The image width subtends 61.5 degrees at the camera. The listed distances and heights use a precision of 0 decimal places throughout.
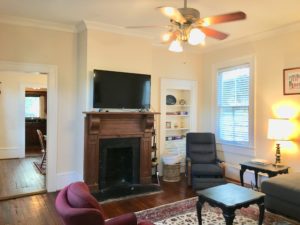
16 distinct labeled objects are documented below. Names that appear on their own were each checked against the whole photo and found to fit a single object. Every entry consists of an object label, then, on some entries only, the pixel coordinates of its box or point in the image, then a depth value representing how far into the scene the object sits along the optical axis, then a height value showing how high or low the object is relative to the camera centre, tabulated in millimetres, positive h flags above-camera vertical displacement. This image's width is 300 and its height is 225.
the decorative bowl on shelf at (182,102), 5746 +310
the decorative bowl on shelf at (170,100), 5527 +343
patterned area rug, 3178 -1329
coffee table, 2609 -911
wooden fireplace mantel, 4059 -302
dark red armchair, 1646 -644
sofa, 3080 -998
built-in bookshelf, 5328 +34
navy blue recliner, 4398 -887
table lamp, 3961 -204
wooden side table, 3840 -824
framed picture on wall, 4023 +575
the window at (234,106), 4801 +199
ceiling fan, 2379 +947
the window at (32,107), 9406 +281
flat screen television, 4133 +428
